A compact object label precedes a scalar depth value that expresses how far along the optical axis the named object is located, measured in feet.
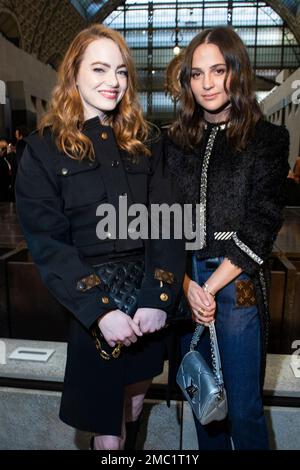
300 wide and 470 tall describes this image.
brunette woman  4.73
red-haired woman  4.37
